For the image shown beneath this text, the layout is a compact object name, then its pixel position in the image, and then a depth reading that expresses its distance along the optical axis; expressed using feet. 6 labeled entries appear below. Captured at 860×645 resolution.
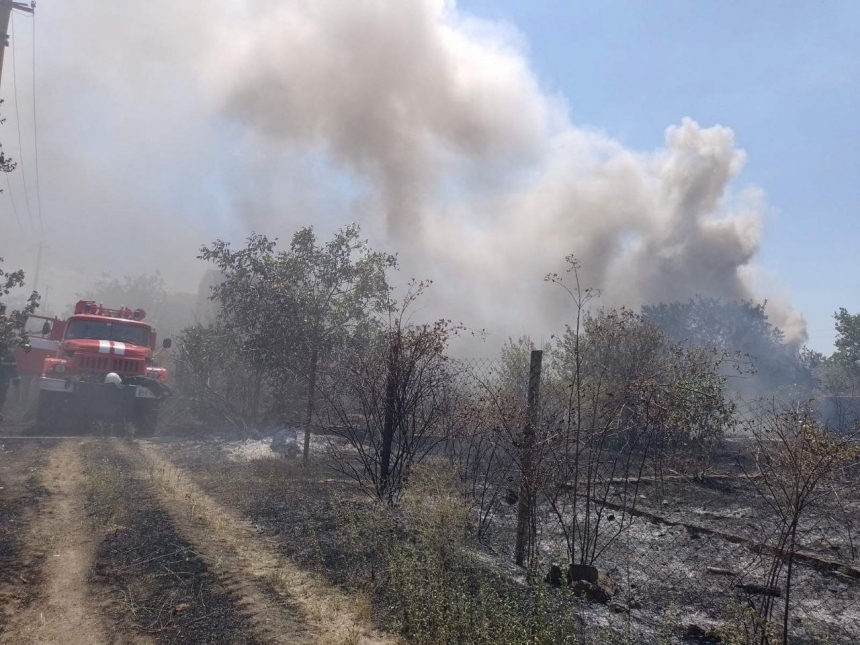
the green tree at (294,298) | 51.32
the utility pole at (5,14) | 48.47
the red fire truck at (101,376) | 46.52
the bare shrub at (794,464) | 11.10
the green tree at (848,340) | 94.91
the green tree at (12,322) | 44.62
